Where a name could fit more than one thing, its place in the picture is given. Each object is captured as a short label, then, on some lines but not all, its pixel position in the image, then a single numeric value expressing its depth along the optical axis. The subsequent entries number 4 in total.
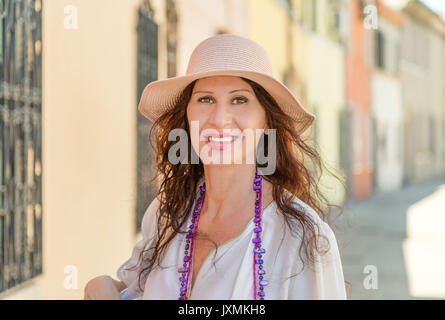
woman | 1.68
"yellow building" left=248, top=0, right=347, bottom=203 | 12.00
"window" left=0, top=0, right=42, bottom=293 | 3.82
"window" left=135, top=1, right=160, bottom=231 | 6.14
